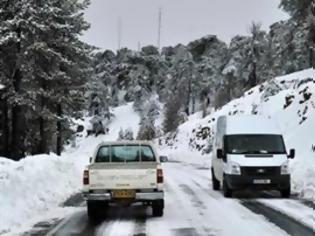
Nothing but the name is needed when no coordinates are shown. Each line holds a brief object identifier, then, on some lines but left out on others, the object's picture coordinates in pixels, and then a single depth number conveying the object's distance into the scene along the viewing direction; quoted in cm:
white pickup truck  1491
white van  2002
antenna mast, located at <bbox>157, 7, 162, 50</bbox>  17068
